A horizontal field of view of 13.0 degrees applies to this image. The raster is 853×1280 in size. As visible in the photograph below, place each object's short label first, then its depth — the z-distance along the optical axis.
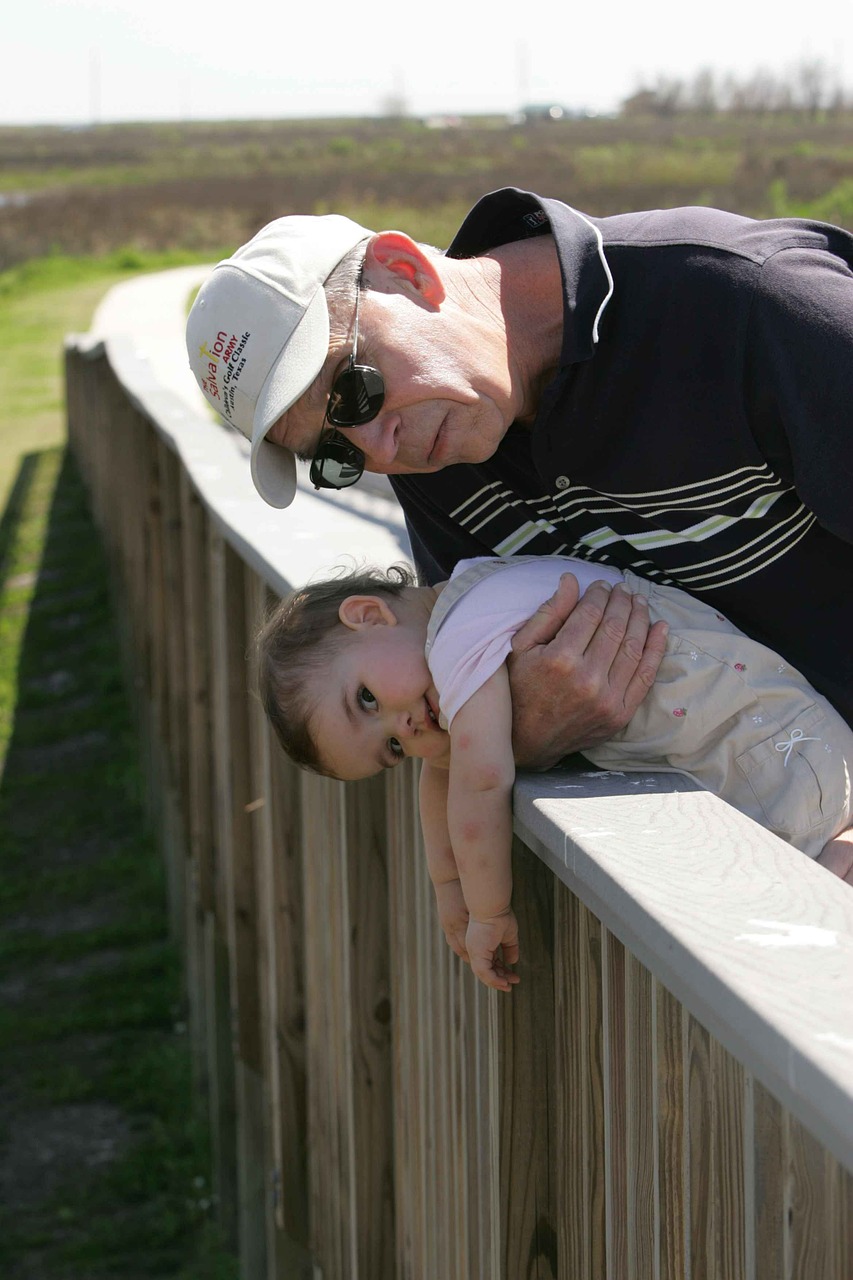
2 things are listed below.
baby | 2.55
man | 2.62
